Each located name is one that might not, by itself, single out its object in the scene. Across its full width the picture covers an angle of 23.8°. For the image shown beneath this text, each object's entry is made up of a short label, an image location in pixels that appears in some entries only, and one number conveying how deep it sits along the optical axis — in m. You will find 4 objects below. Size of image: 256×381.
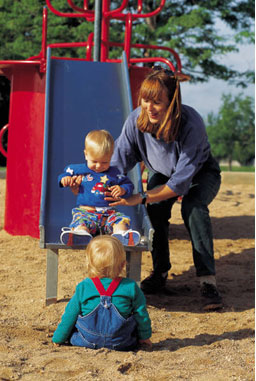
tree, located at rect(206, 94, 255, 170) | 51.38
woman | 3.85
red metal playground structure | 5.35
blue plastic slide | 4.42
